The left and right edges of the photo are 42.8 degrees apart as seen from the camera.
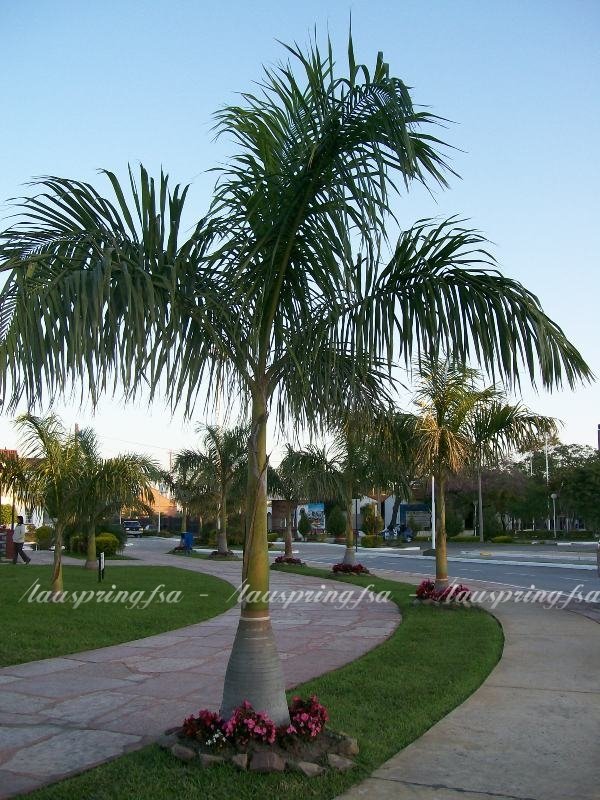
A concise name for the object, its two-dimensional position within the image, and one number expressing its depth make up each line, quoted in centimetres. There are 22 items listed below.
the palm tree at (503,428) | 1269
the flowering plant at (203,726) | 502
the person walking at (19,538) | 2356
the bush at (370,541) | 4609
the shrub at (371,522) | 5775
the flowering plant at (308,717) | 505
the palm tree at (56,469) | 1449
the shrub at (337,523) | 5981
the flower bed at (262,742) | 479
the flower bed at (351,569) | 2127
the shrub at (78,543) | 3011
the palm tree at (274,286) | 462
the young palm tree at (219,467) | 3070
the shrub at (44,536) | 3466
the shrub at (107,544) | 2842
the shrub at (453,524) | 5306
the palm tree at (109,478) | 1545
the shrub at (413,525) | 6016
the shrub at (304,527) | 6222
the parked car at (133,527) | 7194
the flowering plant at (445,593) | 1309
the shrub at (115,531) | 3154
